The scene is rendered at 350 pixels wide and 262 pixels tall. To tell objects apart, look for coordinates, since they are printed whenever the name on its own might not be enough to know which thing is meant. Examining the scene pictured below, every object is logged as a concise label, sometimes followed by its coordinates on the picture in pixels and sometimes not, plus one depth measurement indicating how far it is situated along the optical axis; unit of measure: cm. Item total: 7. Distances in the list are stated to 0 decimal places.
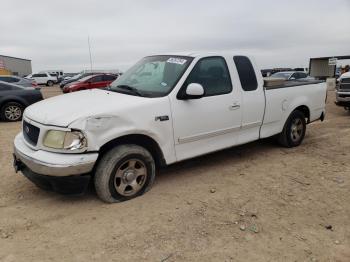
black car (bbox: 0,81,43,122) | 1049
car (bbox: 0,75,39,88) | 1783
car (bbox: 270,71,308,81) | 2021
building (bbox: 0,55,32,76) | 6298
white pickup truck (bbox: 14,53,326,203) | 368
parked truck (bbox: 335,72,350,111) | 1045
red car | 2038
